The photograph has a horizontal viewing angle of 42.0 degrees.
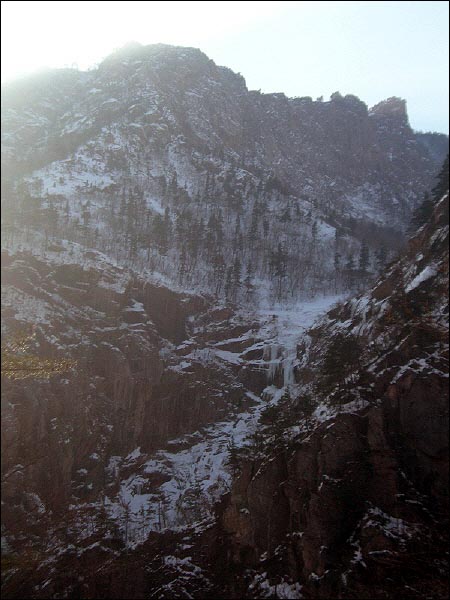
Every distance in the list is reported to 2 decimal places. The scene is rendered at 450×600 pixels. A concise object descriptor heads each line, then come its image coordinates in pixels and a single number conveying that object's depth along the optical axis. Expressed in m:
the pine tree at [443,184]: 57.19
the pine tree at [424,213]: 56.29
